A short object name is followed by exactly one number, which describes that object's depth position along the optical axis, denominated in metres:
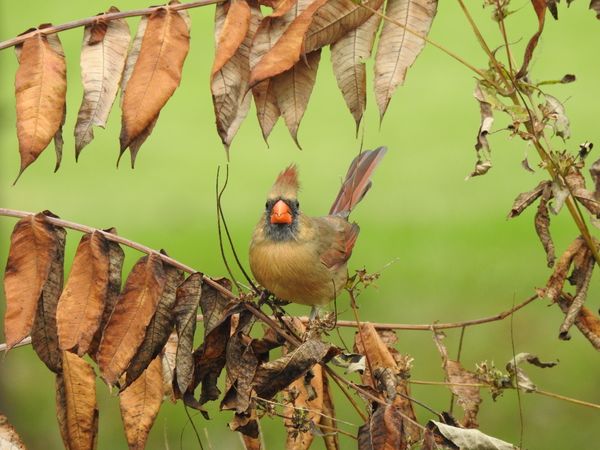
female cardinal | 5.80
